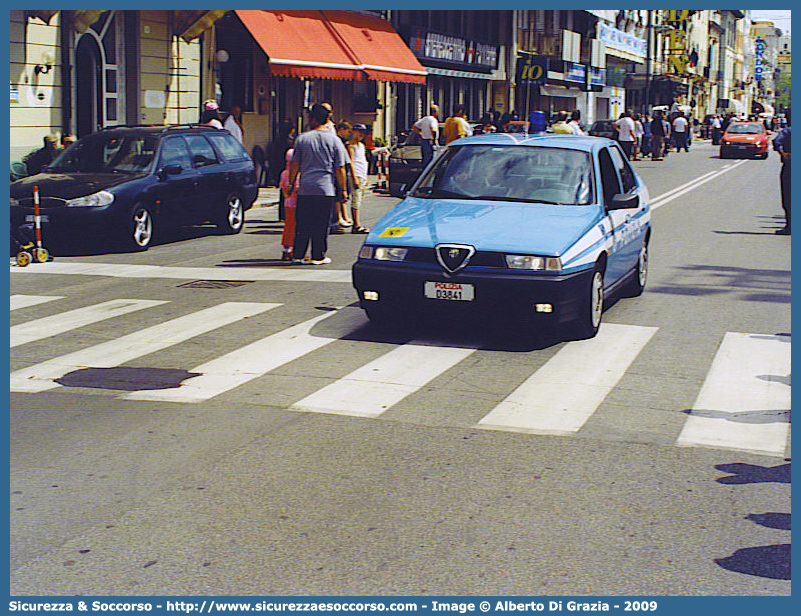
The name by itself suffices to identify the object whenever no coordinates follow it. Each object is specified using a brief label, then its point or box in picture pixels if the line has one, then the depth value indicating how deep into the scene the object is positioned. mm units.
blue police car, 8406
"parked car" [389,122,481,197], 25562
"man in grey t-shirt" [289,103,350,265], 12555
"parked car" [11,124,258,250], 14516
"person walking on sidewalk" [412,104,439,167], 25297
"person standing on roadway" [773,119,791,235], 17953
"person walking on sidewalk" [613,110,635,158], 36812
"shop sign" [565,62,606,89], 56688
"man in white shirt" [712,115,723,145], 65750
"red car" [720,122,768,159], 49625
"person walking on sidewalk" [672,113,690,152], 51938
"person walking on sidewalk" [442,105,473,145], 24578
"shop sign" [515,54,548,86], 49344
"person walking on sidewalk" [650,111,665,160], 44969
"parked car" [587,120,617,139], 48375
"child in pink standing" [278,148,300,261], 13250
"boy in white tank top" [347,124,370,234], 17344
